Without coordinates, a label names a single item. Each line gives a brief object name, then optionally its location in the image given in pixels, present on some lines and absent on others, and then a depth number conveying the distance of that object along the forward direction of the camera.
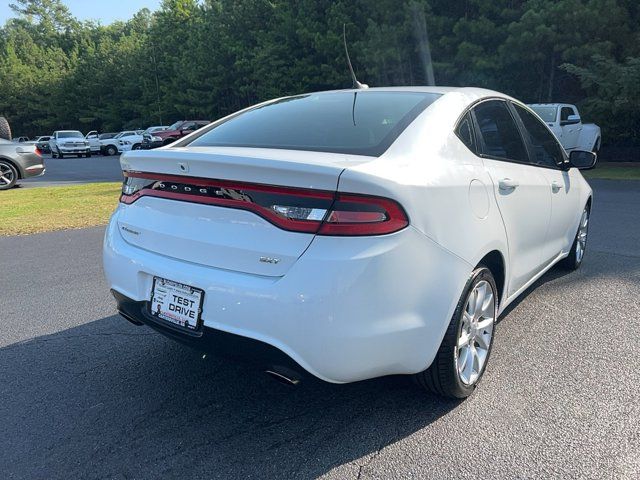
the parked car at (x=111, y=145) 34.12
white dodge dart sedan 2.20
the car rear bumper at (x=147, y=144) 24.75
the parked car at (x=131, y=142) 32.78
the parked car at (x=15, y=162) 12.66
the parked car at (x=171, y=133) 26.83
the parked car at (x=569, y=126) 14.80
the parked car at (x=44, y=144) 40.16
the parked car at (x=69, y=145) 32.62
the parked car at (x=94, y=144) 34.31
